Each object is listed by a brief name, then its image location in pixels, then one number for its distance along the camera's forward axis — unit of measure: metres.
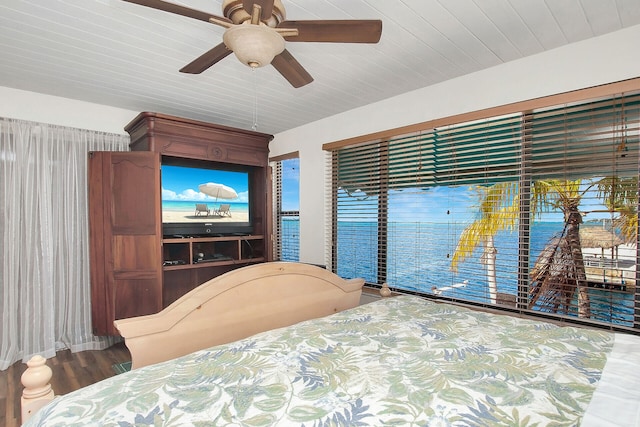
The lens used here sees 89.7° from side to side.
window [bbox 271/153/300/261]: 3.90
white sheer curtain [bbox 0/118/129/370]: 2.70
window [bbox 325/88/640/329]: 1.82
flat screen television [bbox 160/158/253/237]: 3.23
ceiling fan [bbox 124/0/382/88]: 1.22
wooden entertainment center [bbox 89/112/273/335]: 2.84
